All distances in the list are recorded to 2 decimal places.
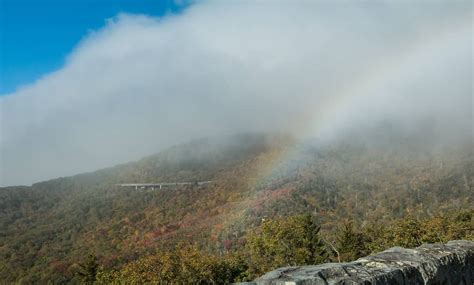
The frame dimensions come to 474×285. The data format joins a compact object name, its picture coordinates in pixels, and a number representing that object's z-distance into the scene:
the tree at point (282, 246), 56.97
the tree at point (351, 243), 64.25
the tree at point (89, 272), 66.38
